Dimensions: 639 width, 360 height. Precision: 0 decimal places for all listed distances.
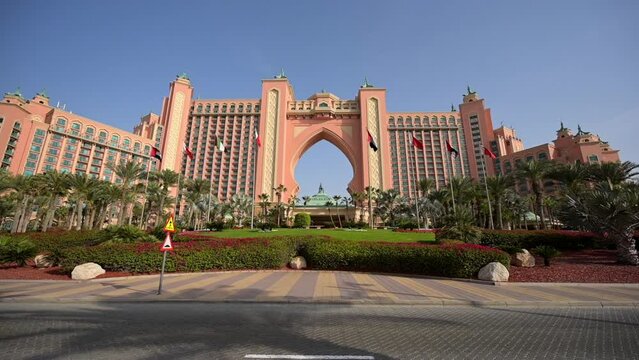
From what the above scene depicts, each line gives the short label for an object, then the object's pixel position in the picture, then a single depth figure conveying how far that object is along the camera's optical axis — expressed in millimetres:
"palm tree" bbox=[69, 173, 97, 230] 42094
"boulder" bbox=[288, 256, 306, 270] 17047
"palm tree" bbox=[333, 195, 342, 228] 71800
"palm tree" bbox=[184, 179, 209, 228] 58594
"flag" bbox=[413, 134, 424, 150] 38309
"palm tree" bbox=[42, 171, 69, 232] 42875
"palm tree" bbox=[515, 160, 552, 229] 38797
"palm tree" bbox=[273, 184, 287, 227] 61388
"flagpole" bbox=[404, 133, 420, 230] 109500
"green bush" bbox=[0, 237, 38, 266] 15352
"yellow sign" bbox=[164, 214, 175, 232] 10558
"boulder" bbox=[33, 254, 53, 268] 15539
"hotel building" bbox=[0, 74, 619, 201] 80188
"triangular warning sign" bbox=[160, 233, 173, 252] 10349
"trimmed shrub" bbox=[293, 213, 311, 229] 55188
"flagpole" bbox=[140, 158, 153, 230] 50953
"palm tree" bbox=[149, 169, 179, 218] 51000
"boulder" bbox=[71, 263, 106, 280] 12750
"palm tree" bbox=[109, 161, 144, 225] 43562
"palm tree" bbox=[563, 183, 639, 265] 15398
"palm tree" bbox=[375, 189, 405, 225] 64188
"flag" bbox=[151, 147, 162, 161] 37438
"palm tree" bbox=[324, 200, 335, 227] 76462
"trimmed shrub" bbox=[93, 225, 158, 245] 17833
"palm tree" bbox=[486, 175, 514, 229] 43312
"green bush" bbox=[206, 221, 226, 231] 42500
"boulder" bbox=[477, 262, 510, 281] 12148
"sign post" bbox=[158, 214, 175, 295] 10398
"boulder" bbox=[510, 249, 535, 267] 15383
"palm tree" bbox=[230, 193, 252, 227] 66500
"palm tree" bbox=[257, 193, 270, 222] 64625
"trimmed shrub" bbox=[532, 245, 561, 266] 15516
